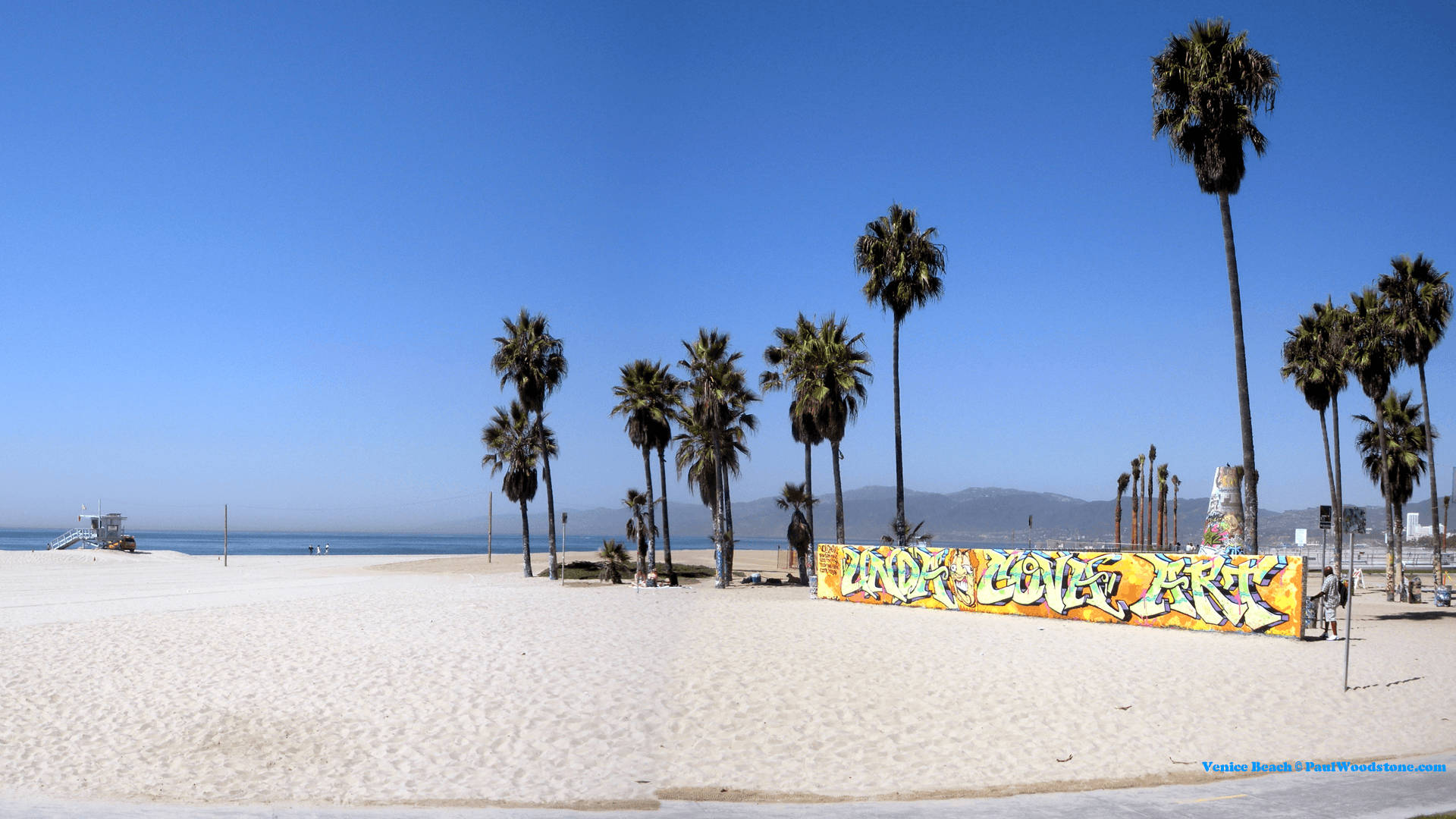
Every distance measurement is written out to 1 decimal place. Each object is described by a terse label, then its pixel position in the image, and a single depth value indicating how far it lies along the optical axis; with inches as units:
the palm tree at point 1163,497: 2603.3
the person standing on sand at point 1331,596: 852.0
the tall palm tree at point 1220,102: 1025.5
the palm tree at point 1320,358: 1558.8
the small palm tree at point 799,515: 1699.1
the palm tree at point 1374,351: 1416.1
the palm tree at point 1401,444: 1797.5
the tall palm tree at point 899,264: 1353.3
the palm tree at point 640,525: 1424.7
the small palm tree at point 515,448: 1889.8
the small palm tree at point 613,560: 1500.7
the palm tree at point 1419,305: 1417.3
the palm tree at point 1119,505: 2313.9
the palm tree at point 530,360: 1633.9
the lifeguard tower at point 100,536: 3262.8
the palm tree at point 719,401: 1486.2
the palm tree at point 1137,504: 2628.9
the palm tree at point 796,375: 1443.2
